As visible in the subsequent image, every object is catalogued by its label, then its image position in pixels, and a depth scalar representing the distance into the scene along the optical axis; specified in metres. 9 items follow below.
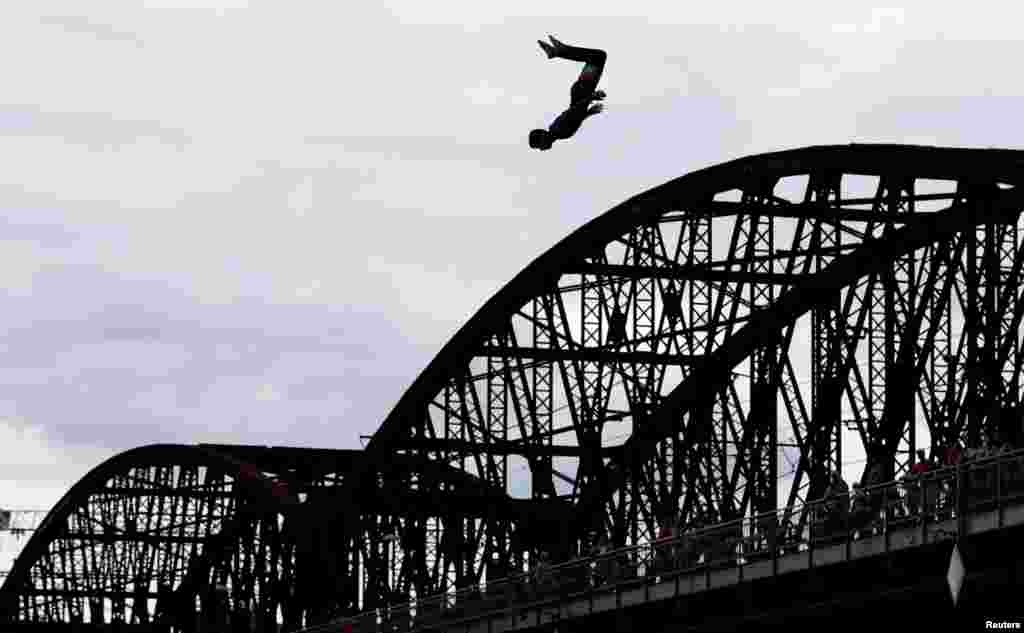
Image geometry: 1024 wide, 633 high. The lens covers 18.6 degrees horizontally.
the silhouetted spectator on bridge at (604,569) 77.50
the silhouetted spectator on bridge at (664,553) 74.31
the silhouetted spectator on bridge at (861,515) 65.25
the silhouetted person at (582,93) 66.25
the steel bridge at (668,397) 85.94
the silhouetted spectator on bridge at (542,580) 80.81
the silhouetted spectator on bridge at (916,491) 63.19
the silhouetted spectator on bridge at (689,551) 72.81
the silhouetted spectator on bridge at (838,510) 66.19
